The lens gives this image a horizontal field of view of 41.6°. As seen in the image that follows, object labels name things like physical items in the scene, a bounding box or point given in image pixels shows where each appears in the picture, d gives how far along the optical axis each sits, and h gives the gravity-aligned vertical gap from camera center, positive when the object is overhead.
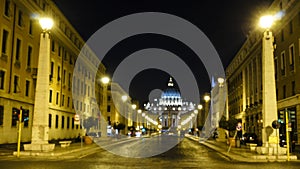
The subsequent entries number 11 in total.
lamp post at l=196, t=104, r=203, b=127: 127.24 +2.75
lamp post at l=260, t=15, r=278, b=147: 23.92 +2.60
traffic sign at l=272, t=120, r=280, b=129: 22.42 +0.13
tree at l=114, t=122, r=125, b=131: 66.24 -0.20
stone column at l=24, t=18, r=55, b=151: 24.55 +1.64
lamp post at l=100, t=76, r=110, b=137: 40.81 +0.45
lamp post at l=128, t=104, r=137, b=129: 130.73 +2.53
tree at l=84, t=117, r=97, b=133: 43.86 +0.27
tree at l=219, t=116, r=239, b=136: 41.29 +0.19
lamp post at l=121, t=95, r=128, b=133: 112.79 +4.29
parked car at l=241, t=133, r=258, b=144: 42.61 -1.37
